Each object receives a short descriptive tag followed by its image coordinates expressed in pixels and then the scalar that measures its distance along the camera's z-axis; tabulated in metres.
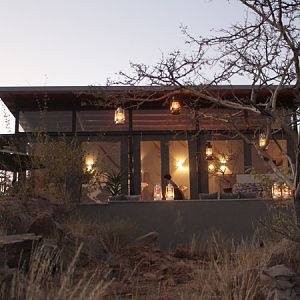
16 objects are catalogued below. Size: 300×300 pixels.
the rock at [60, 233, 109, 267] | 7.44
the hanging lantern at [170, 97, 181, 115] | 8.73
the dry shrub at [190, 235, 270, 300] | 5.11
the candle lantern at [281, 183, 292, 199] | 7.91
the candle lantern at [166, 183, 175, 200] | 12.98
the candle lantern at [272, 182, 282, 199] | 8.60
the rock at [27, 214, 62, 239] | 7.86
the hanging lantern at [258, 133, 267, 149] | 6.47
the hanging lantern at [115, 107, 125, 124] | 12.31
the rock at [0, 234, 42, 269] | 5.78
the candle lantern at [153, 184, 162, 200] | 12.91
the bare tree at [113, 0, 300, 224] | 6.03
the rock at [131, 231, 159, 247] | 9.83
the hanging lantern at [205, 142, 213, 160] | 14.39
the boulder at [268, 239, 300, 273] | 5.76
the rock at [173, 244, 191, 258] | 9.08
